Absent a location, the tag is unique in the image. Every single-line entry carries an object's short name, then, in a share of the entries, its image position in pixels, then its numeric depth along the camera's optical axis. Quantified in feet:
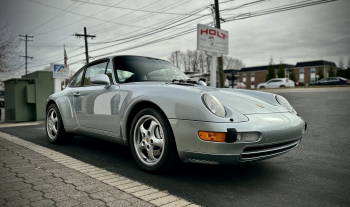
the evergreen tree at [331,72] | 190.12
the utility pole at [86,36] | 108.78
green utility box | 34.27
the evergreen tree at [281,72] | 197.47
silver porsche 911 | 8.29
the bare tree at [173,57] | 242.62
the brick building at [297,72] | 241.96
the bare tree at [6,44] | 50.65
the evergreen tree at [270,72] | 201.36
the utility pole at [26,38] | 191.39
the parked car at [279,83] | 122.62
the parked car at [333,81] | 121.92
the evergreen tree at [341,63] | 199.00
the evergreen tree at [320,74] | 201.36
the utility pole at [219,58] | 66.33
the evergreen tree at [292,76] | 208.54
